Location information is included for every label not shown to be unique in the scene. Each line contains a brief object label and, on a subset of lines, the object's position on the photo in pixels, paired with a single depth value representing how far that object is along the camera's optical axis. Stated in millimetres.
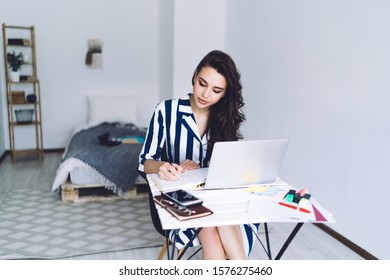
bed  3254
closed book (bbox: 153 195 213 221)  1178
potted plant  4375
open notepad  1470
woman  1685
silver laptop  1362
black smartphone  1267
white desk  1178
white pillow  4848
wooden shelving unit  4410
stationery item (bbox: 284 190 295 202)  1378
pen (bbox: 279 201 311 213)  1299
